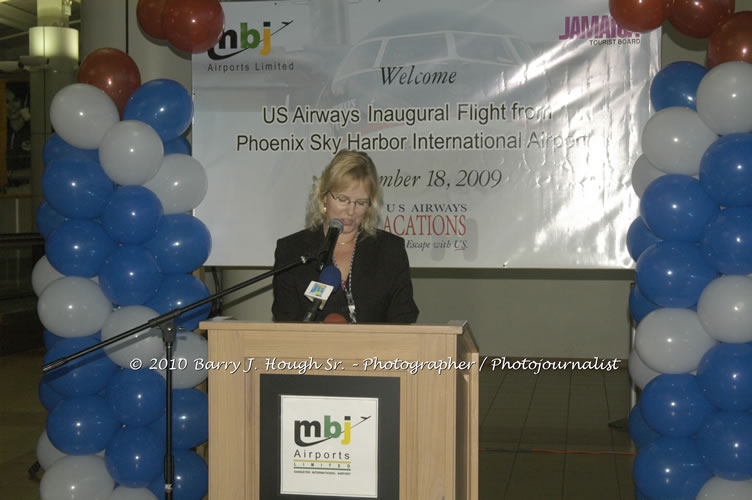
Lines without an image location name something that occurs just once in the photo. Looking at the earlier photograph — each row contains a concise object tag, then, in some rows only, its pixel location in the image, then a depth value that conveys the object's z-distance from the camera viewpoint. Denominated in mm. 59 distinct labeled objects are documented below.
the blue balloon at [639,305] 3992
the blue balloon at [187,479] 3949
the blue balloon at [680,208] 3559
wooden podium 2363
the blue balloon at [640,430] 3893
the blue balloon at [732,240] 3375
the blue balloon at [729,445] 3363
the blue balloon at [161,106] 4074
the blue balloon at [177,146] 4281
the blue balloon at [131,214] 3885
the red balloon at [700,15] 3812
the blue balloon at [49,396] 4293
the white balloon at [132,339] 3916
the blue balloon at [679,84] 3857
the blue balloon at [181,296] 4004
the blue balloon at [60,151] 4074
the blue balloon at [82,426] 3955
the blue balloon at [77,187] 3938
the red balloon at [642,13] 3863
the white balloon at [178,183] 4102
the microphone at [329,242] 2633
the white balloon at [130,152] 3910
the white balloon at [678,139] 3623
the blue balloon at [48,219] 4293
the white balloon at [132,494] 3916
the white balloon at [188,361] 4008
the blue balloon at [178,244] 4031
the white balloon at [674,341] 3596
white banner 4371
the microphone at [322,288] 2527
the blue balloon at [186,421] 3975
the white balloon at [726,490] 3396
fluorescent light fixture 12375
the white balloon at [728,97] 3426
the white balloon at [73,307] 3953
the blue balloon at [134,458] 3863
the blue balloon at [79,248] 3961
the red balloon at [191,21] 4172
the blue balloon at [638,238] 3902
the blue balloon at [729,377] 3387
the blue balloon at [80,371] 4008
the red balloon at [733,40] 3568
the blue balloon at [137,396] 3908
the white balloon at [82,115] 3980
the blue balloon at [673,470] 3568
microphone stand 2613
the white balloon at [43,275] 4281
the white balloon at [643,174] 3934
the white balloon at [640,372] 3943
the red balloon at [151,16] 4266
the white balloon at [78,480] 3922
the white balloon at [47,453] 4254
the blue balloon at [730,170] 3354
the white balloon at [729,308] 3393
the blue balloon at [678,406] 3580
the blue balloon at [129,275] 3895
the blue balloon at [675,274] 3572
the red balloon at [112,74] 4195
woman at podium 3342
